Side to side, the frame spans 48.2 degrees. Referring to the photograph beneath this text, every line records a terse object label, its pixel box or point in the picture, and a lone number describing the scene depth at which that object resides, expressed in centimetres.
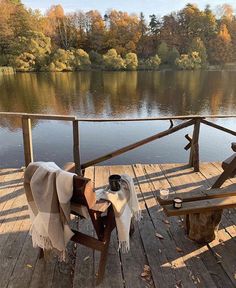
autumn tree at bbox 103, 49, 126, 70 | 3825
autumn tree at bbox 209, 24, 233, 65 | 4472
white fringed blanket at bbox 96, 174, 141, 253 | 183
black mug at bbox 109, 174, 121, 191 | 190
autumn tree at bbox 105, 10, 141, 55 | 4575
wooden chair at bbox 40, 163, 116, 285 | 163
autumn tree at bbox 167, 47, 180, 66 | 4119
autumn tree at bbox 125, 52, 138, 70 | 3931
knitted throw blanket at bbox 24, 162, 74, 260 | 162
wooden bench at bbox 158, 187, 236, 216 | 201
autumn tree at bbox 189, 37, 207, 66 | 4242
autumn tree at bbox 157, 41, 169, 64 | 4250
